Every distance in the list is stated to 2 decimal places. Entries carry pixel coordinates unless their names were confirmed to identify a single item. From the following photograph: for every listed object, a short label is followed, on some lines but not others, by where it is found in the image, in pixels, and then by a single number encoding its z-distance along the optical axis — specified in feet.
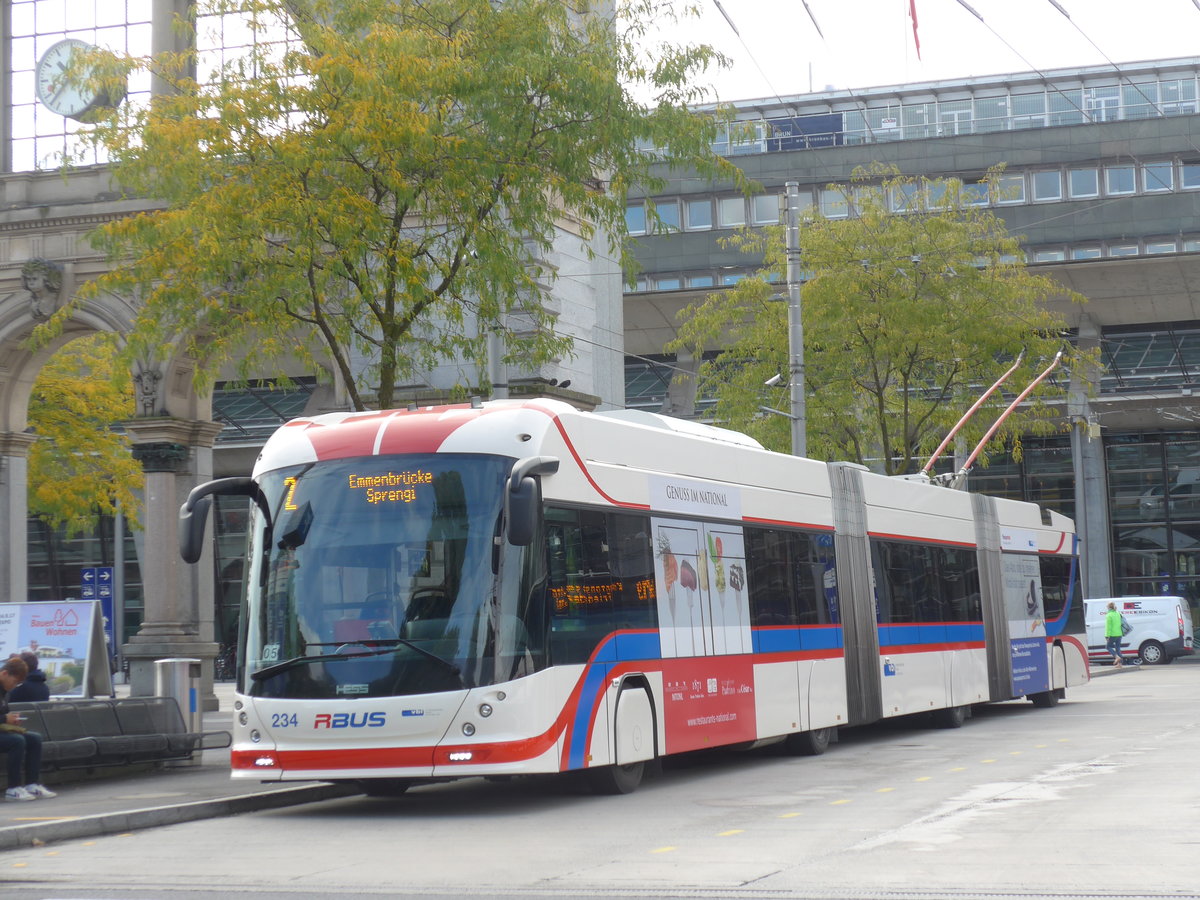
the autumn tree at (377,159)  55.67
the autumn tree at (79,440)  102.58
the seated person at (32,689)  55.42
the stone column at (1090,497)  158.81
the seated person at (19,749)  48.80
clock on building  84.43
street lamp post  90.02
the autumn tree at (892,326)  102.63
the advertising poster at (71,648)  63.16
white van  151.12
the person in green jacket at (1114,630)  145.18
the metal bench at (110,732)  53.83
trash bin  59.47
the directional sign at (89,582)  93.12
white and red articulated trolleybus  42.09
